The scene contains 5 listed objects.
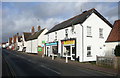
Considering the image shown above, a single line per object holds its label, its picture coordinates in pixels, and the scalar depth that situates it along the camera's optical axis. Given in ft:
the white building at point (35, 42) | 118.62
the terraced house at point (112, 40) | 54.70
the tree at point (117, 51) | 41.48
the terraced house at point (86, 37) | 57.06
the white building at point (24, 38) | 167.78
